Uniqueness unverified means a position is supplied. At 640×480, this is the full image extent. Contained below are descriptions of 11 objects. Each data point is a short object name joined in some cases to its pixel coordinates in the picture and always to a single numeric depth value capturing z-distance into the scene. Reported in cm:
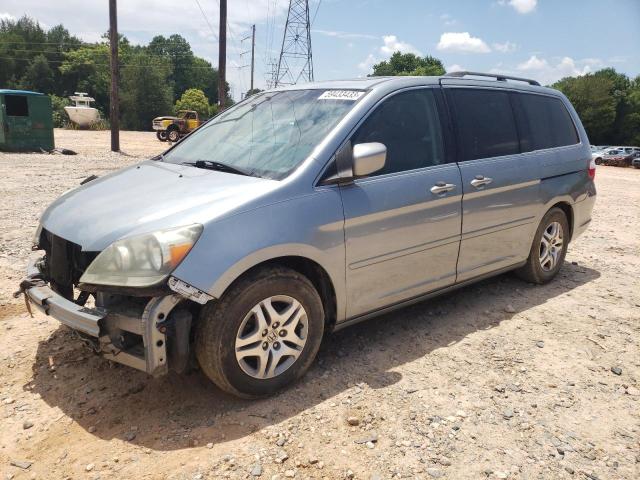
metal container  1772
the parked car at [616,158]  3691
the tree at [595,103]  5819
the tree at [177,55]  9412
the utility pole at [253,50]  6644
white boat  4203
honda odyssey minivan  257
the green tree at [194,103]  6969
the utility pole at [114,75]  1966
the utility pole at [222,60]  2070
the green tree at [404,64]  8638
